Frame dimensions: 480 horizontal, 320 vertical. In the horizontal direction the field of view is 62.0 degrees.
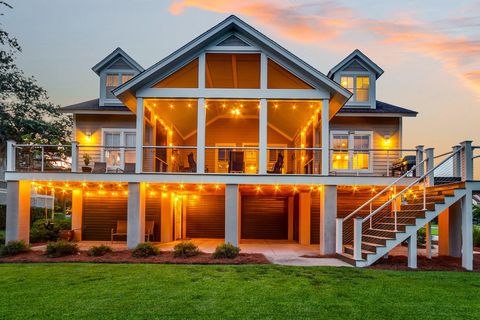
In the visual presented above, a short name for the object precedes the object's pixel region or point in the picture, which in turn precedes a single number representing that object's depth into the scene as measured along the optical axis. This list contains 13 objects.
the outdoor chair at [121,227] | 16.17
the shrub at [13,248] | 11.79
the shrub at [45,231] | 16.31
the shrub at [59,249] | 11.54
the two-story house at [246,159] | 12.55
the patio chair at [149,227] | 16.12
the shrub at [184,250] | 11.50
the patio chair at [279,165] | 15.00
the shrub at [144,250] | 11.48
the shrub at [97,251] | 11.67
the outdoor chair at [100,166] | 14.38
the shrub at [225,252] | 11.35
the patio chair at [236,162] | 15.08
